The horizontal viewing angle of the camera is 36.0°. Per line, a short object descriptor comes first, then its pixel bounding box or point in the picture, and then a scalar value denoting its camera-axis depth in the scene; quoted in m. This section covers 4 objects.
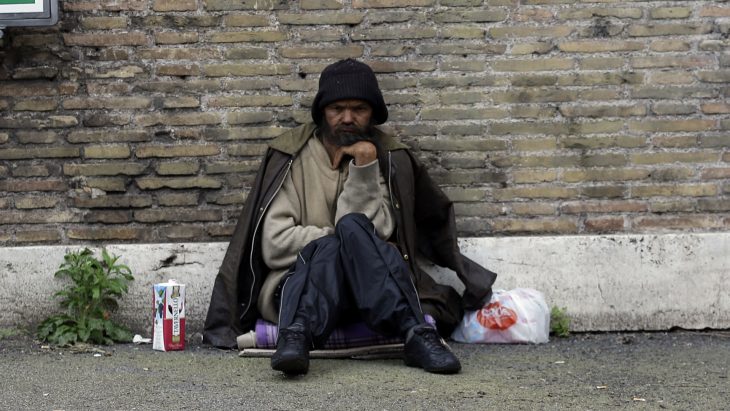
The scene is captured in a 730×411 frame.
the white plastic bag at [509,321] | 6.02
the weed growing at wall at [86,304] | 5.99
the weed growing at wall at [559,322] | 6.22
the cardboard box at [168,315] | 5.78
